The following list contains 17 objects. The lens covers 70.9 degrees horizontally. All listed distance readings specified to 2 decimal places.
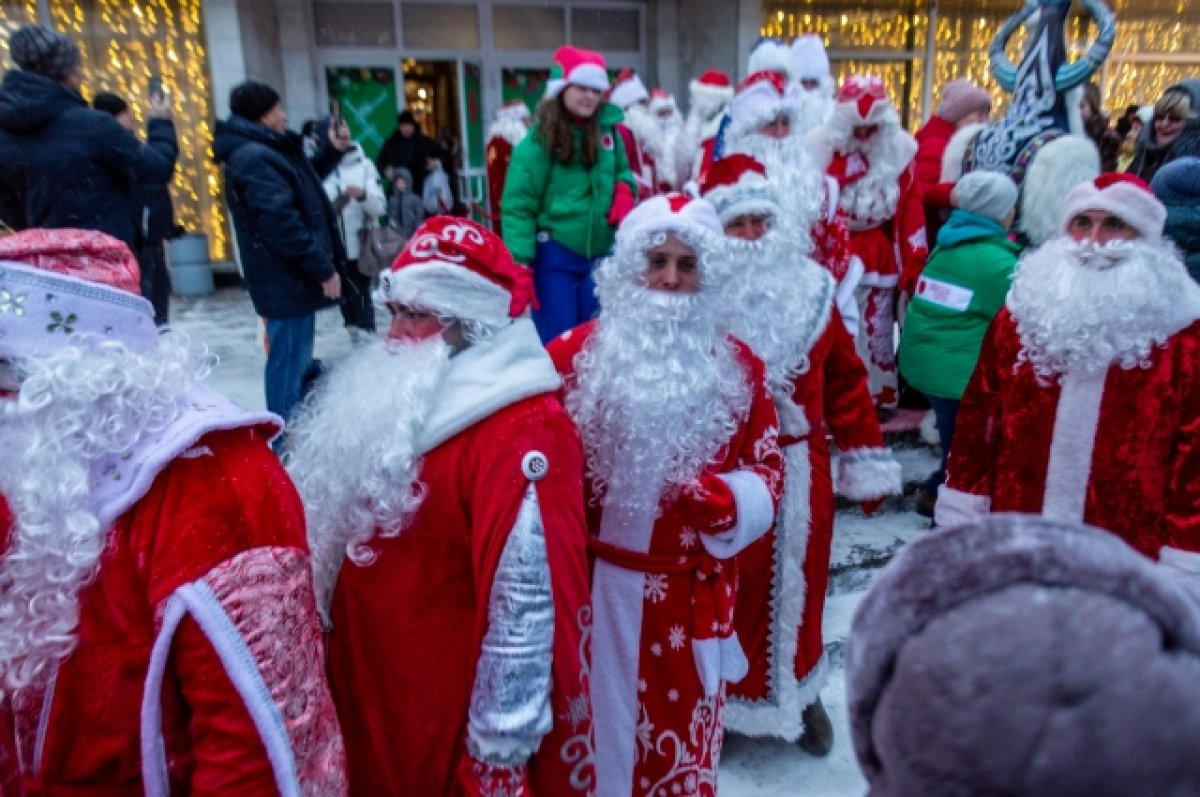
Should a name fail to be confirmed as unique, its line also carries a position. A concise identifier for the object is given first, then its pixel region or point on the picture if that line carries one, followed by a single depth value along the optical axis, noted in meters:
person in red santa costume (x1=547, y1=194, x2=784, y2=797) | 2.07
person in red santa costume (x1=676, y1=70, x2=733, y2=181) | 8.90
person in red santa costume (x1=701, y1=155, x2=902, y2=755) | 2.75
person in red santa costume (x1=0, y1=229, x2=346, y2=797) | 1.13
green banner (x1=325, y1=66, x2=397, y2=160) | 10.65
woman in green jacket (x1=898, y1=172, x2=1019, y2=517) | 3.63
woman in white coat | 6.63
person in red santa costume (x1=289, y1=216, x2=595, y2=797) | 1.52
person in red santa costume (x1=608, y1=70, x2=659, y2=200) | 7.37
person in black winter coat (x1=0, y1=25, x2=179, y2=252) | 3.71
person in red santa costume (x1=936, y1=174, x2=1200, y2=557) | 2.29
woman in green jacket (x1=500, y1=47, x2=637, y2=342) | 4.58
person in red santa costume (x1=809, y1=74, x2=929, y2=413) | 4.79
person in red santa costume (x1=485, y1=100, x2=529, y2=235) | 6.43
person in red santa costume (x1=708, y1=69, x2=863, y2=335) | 3.85
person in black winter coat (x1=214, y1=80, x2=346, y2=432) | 4.16
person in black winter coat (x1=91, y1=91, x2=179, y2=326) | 4.48
